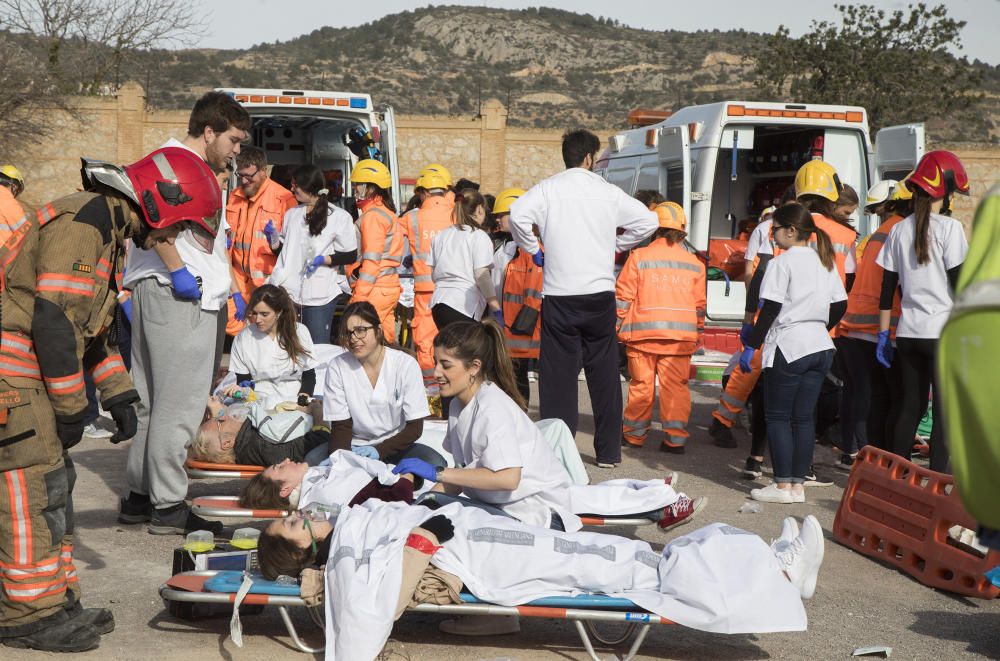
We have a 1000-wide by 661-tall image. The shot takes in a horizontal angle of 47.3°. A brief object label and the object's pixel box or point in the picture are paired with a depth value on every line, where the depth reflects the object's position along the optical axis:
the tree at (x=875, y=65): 30.78
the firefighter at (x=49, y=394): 3.97
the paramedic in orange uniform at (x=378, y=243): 9.54
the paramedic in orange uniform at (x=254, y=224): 9.54
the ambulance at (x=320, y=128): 12.27
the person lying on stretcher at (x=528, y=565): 4.00
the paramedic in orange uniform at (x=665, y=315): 8.46
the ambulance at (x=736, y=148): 11.52
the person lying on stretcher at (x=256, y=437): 6.27
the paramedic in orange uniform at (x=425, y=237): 10.01
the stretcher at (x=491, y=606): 4.04
